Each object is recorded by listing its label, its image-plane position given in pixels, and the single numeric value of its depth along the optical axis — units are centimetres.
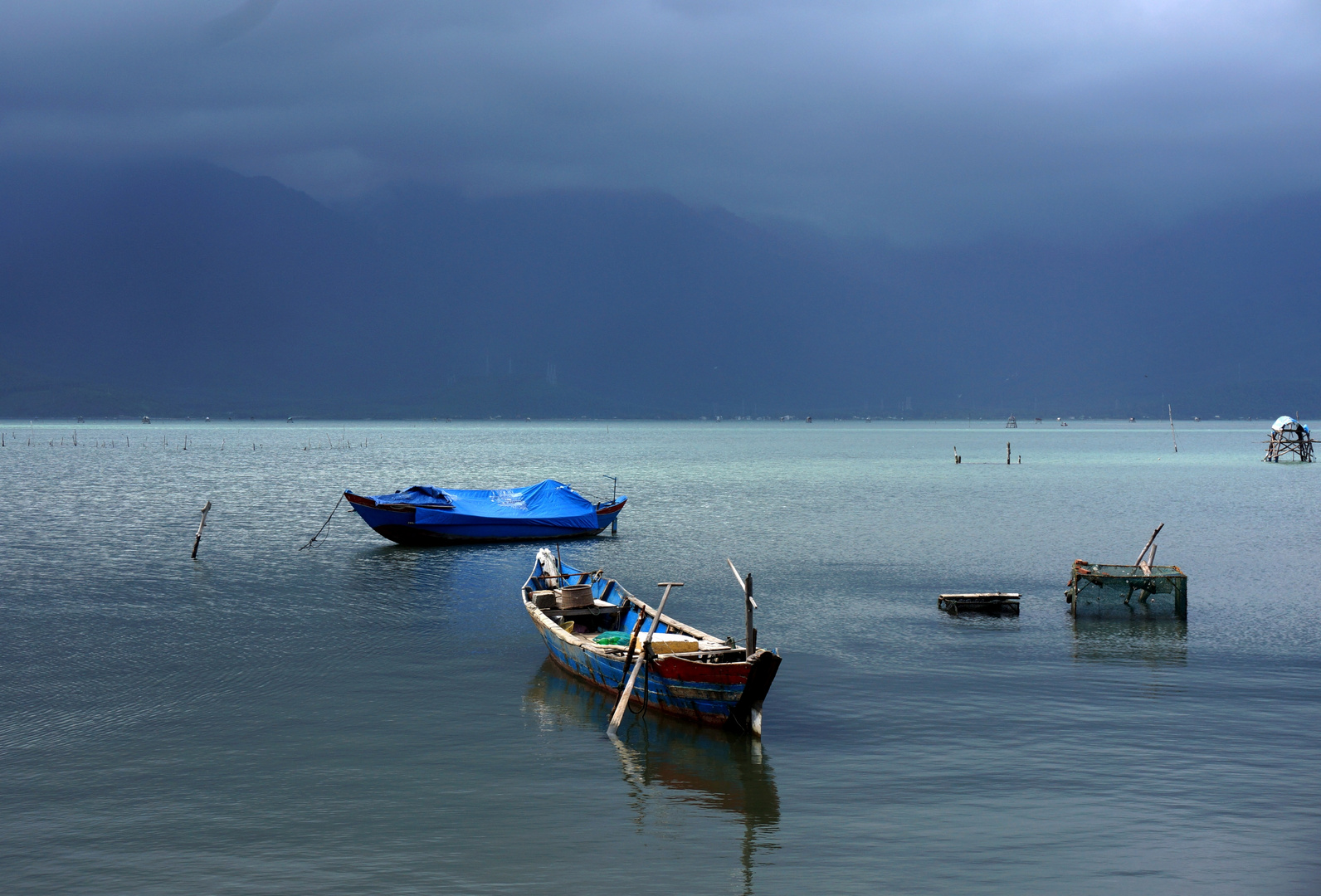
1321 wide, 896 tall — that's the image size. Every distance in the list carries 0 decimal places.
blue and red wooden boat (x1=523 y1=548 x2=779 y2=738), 2059
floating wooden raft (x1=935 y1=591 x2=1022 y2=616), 3397
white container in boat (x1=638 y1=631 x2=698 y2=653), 2309
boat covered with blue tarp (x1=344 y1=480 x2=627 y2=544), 5388
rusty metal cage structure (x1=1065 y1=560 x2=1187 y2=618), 3381
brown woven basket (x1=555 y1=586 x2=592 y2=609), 2853
